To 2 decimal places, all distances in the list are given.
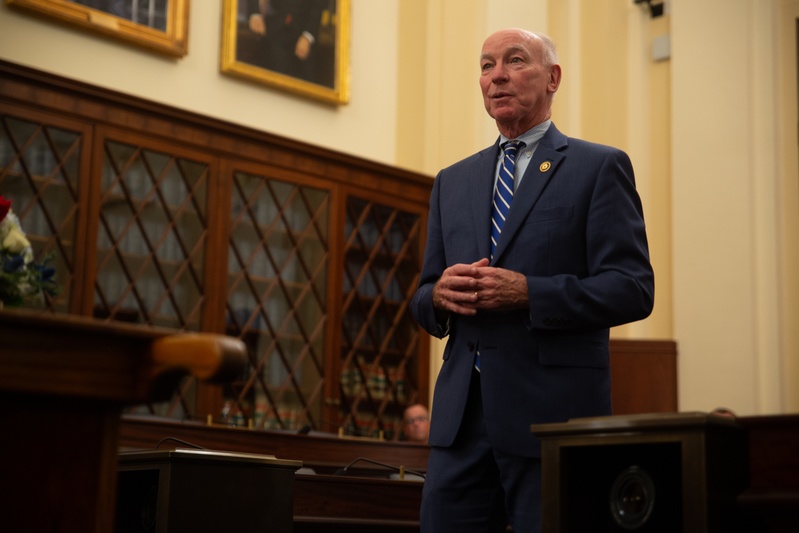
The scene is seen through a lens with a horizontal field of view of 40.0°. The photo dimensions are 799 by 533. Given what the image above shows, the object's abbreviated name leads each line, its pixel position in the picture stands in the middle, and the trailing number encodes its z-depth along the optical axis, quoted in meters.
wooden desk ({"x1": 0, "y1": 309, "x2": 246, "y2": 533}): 1.33
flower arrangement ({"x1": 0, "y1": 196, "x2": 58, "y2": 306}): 2.29
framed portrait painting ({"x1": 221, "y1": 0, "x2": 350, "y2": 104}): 7.36
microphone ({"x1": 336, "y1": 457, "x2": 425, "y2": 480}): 4.14
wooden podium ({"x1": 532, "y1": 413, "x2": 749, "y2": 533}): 1.81
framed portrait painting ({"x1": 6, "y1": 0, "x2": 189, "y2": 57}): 6.40
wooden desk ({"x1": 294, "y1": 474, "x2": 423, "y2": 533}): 3.91
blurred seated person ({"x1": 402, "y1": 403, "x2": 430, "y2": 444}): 7.12
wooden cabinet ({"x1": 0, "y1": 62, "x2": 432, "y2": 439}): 5.98
